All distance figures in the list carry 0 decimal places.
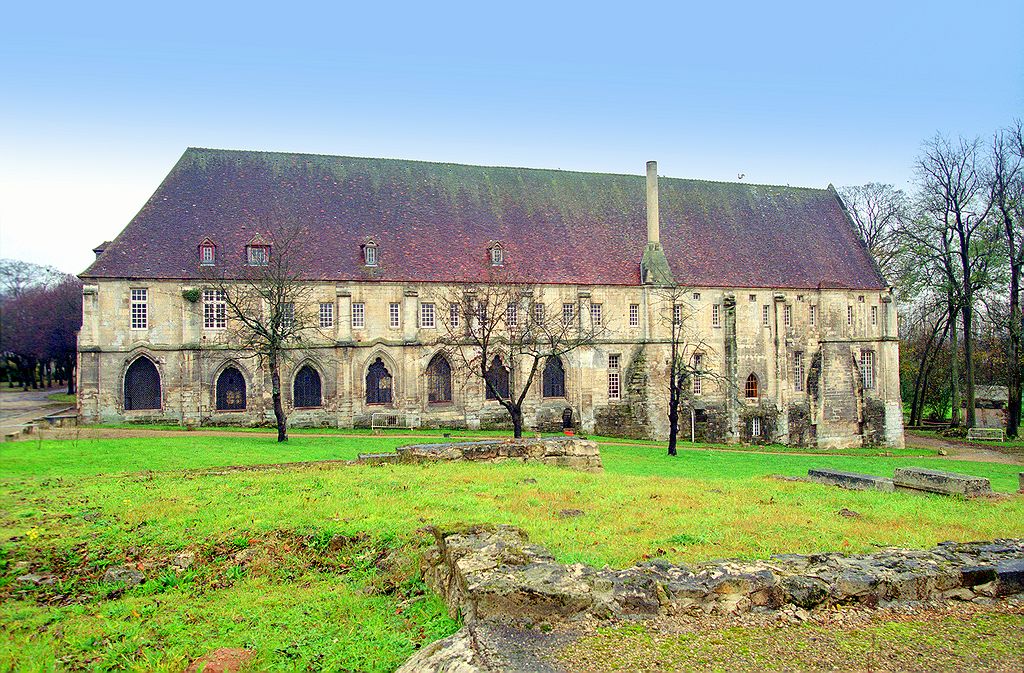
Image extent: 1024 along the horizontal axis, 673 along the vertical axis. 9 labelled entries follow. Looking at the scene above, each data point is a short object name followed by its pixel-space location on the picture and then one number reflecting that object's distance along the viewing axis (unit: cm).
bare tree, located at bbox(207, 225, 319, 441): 3433
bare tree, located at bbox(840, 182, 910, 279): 5666
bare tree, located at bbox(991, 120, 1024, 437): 4050
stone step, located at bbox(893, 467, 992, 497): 1684
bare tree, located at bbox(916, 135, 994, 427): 4272
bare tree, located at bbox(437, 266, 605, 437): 3847
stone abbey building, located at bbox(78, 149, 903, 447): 3656
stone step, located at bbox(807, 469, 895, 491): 1822
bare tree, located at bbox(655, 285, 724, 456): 4253
